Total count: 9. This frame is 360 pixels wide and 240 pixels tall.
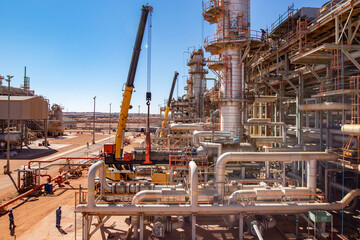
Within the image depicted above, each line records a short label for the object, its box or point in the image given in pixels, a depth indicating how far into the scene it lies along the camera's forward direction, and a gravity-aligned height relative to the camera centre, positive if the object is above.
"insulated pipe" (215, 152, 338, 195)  12.16 -1.84
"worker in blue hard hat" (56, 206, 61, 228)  13.36 -5.50
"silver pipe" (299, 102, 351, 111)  13.48 +1.06
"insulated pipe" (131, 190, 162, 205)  11.77 -3.76
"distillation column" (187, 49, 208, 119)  46.56 +9.70
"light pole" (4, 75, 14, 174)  24.25 -4.85
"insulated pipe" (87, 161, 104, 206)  10.95 -3.11
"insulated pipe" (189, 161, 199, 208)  10.98 -3.10
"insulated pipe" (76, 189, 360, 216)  11.04 -4.12
